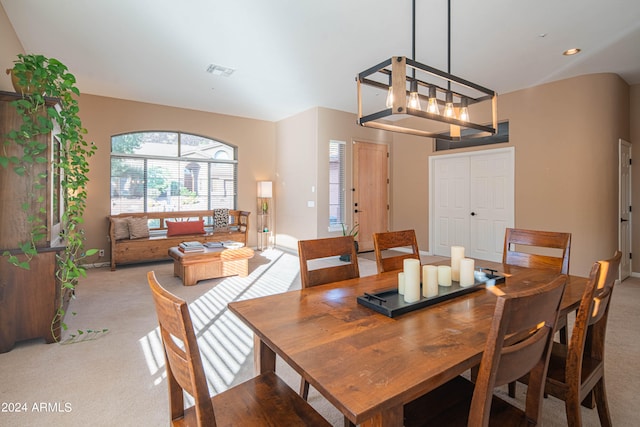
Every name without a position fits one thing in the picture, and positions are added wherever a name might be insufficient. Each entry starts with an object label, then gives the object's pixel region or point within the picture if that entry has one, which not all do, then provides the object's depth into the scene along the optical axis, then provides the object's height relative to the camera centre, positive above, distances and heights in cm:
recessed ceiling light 382 +190
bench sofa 520 -39
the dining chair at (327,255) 181 -27
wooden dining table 82 -44
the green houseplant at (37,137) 231 +53
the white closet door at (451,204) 587 +11
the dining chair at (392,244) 217 -24
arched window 578 +71
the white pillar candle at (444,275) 167 -34
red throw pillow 577 -33
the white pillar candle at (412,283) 142 -33
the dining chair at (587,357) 129 -69
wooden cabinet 238 -31
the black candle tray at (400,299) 133 -40
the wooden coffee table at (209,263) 420 -75
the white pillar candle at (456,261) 179 -29
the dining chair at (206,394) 86 -69
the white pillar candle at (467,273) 167 -33
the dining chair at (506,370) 87 -47
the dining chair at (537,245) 215 -25
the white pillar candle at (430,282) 148 -33
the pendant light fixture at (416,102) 154 +60
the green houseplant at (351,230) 623 -42
